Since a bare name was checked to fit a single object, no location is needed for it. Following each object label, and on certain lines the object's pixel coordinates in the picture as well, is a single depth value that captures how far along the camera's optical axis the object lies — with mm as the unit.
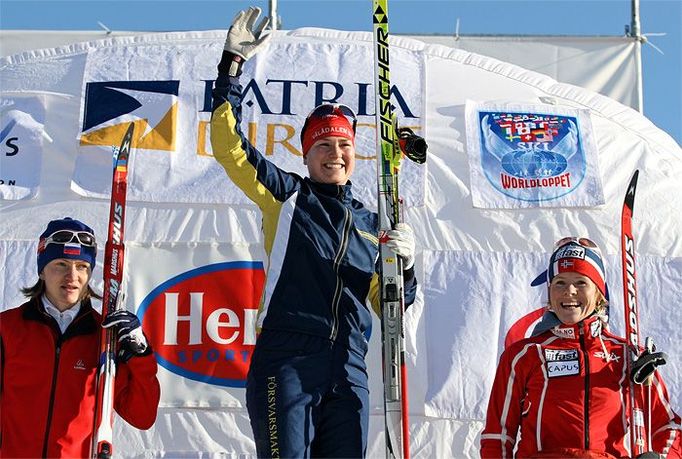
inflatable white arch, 7246
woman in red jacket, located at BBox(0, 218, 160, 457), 4855
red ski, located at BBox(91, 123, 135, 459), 4934
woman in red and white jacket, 4949
